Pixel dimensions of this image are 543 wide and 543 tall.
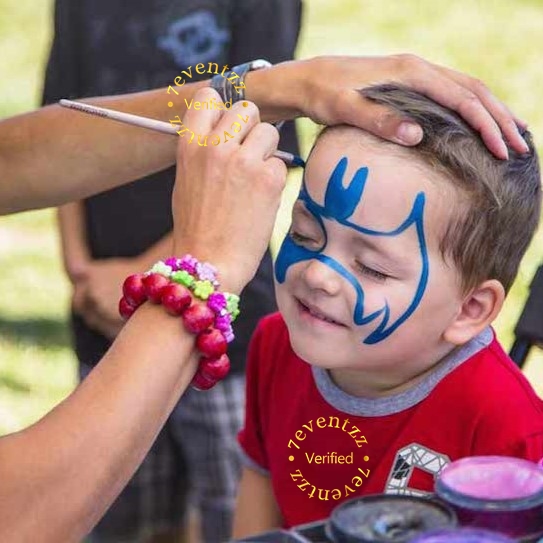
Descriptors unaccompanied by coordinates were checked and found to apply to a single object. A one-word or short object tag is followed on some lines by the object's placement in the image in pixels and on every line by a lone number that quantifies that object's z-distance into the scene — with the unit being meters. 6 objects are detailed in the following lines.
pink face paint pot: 1.16
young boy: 1.38
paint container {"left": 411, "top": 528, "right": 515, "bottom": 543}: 1.13
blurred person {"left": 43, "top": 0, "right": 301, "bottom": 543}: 1.77
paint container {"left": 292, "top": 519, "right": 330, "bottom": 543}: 1.21
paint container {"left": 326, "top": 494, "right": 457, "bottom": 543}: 1.15
